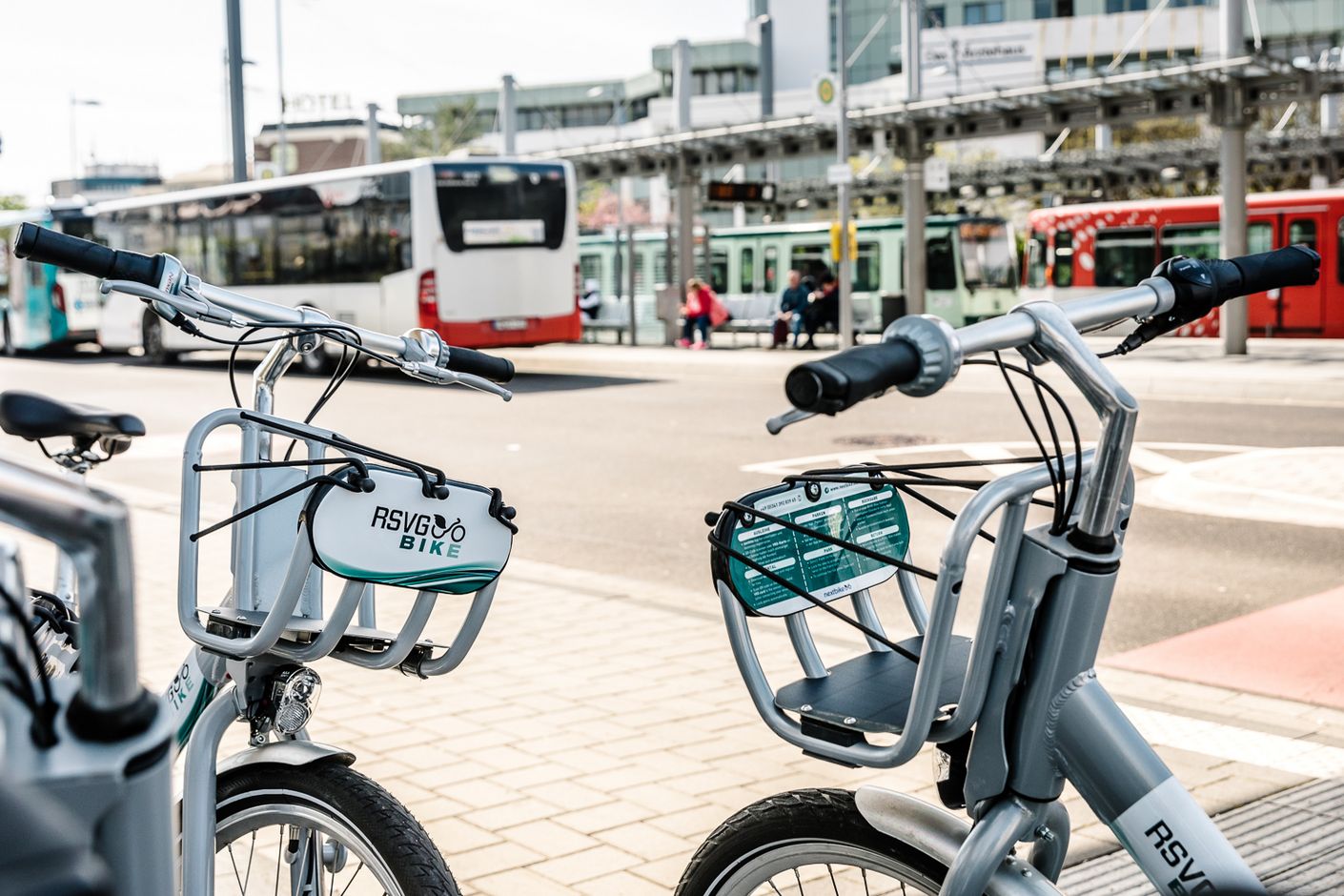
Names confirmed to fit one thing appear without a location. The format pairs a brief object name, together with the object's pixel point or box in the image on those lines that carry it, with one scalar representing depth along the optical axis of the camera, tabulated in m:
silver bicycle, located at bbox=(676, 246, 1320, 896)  1.75
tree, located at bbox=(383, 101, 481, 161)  90.39
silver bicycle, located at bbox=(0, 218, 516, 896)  2.25
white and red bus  22.61
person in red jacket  28.70
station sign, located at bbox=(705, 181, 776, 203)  30.37
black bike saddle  2.17
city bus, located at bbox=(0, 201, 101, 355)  31.14
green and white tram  33.00
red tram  26.80
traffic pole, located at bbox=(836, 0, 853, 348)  25.50
